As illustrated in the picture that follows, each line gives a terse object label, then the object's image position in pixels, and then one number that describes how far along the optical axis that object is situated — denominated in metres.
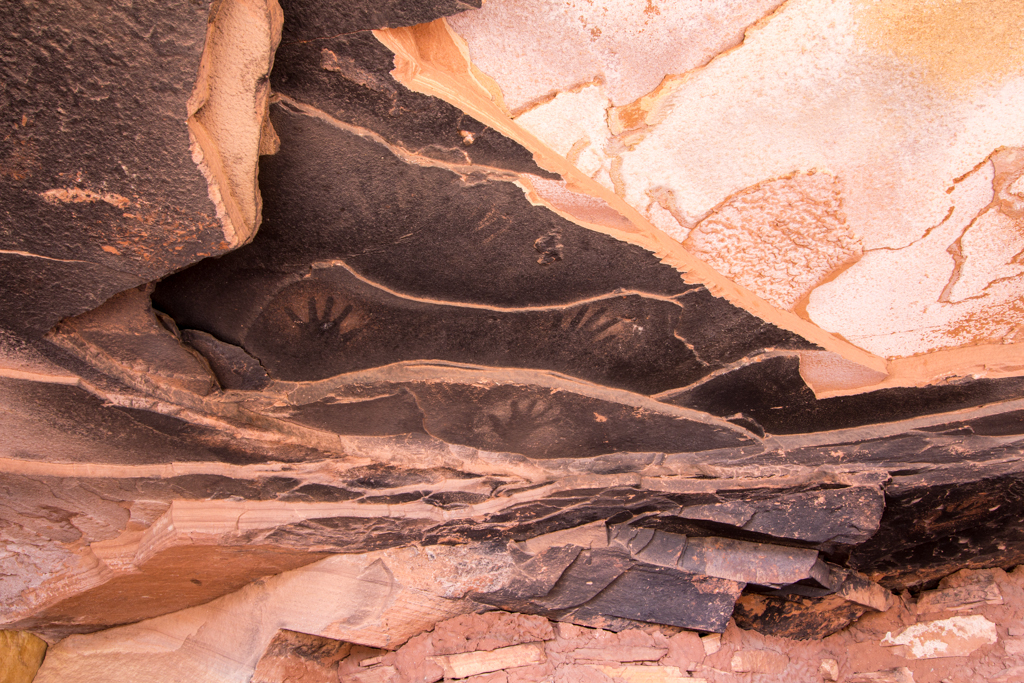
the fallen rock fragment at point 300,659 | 1.98
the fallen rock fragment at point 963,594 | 2.27
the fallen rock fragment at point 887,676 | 2.34
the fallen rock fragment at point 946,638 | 2.28
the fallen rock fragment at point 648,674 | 2.18
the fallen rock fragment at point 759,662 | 2.32
